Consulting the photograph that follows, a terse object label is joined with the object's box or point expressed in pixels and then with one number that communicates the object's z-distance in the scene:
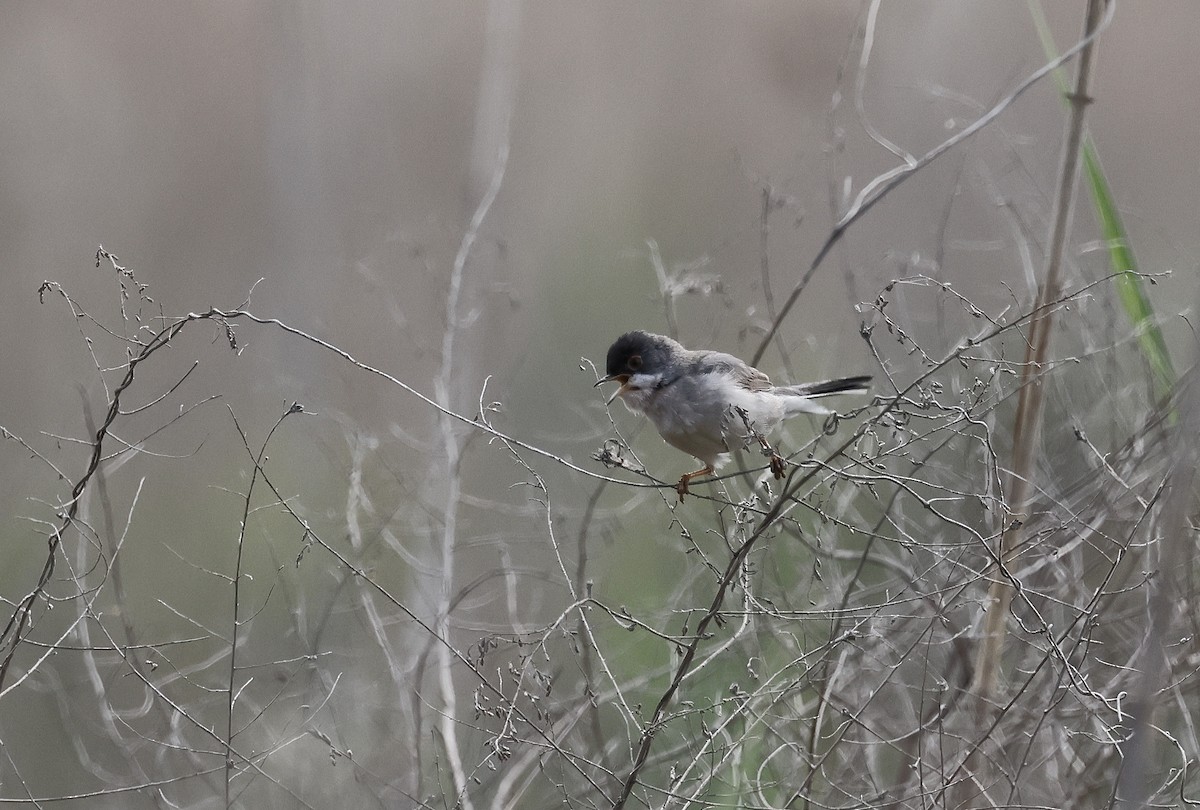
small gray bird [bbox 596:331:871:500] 8.62
